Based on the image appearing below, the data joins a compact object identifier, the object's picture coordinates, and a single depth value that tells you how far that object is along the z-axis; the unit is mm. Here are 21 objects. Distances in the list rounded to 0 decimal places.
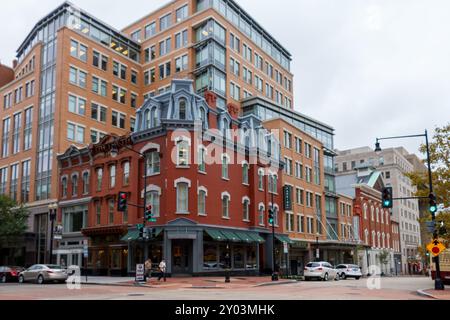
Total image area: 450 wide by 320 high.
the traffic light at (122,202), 30125
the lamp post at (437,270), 25392
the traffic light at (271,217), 36250
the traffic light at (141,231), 31755
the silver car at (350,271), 45906
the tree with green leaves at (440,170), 30672
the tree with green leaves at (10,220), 49500
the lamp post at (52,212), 40469
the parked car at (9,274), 39281
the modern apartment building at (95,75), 55344
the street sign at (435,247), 24156
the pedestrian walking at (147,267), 32847
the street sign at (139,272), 30656
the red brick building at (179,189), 37094
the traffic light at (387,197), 26406
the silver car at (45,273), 33656
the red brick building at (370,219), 72562
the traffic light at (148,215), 31406
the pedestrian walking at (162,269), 32094
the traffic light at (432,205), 25703
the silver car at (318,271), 38875
